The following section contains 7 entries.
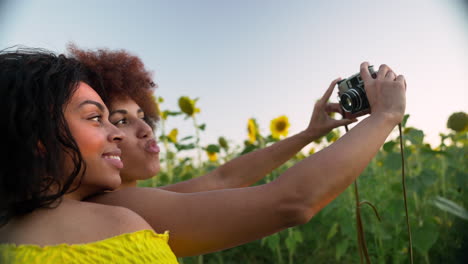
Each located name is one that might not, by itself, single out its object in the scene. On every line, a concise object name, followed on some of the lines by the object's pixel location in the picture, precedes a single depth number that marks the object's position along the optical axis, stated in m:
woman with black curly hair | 0.68
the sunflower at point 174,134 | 2.91
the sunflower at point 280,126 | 2.67
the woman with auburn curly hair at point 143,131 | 1.10
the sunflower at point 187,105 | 2.42
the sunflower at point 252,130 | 2.39
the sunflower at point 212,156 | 3.19
